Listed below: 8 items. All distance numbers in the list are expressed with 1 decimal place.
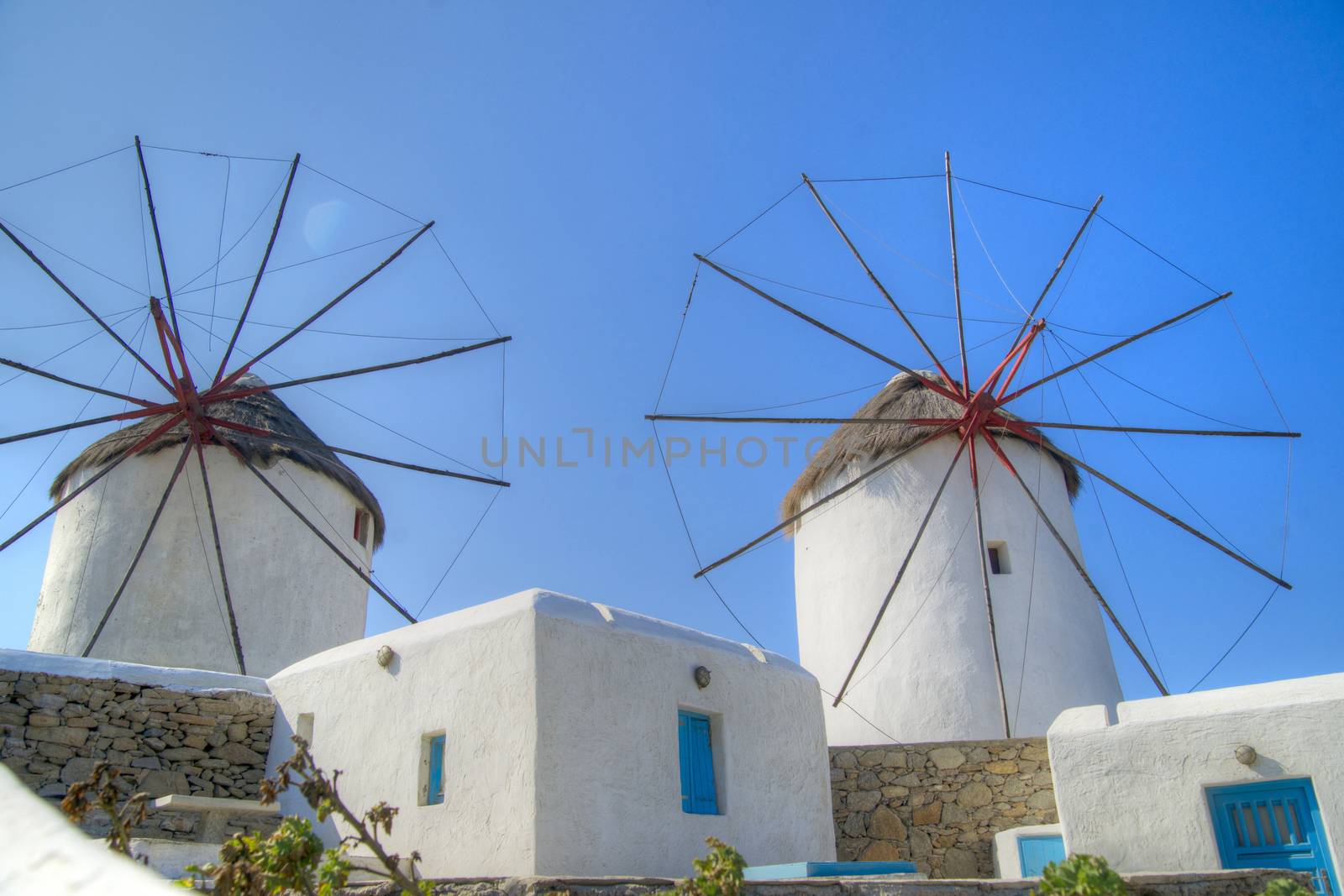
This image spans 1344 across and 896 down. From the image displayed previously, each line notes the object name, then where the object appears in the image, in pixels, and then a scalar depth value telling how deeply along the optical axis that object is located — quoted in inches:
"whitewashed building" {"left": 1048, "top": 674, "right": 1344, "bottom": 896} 279.0
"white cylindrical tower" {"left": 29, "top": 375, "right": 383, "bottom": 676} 464.8
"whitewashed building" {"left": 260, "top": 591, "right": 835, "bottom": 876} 269.0
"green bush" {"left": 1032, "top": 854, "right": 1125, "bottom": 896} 179.0
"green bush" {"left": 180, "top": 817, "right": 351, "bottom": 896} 175.0
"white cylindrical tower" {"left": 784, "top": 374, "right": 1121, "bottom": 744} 461.7
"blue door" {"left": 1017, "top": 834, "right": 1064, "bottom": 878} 328.2
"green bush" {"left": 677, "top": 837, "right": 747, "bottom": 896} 186.5
